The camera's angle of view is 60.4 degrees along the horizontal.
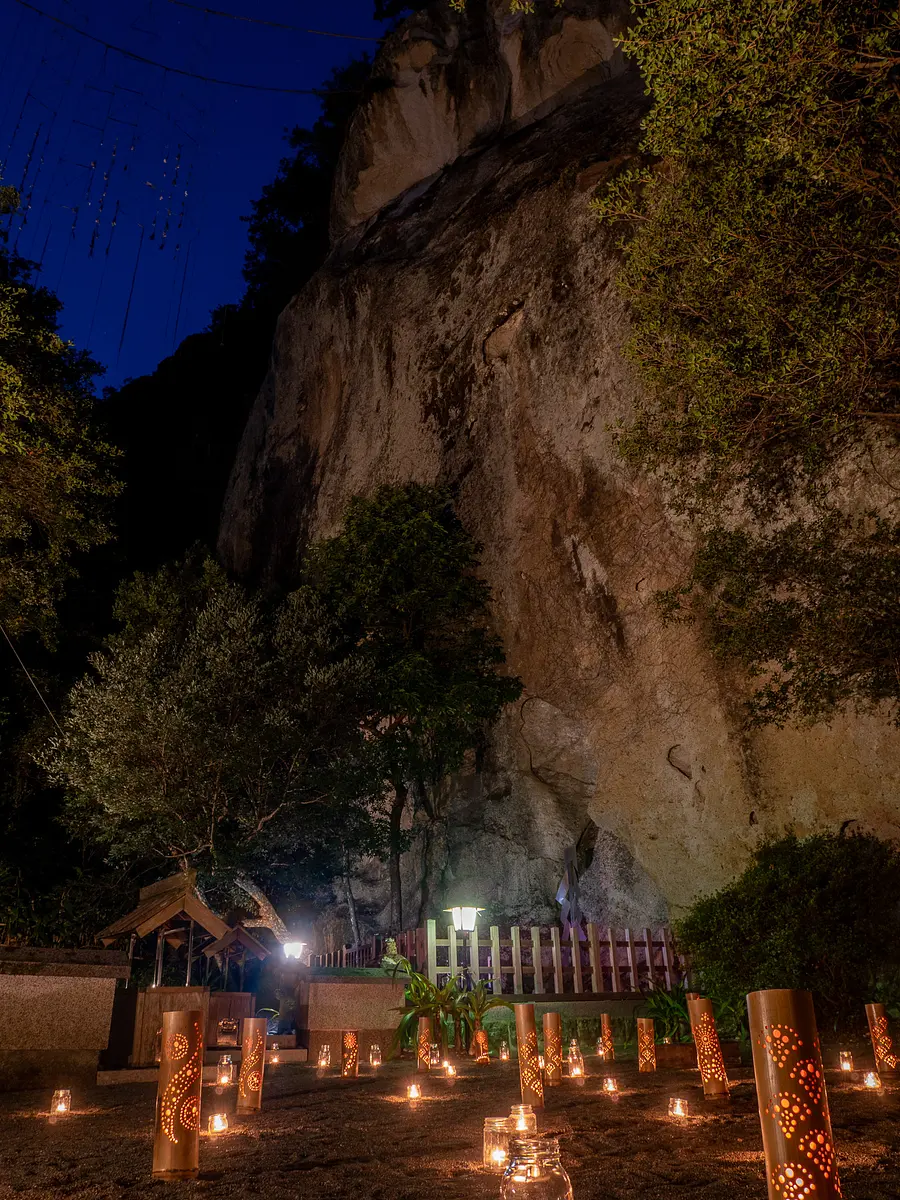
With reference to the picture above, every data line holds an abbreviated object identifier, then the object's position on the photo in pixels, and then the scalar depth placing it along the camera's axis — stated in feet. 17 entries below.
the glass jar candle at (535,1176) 6.14
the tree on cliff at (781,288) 24.75
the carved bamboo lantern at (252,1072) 19.06
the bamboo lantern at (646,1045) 25.00
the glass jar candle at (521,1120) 9.91
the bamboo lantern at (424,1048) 26.37
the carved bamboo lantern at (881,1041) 21.67
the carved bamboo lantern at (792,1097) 7.27
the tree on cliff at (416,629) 53.72
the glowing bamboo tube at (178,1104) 11.79
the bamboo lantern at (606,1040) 28.09
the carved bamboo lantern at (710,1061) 18.63
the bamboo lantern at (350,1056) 25.72
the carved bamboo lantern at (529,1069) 17.61
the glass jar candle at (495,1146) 10.54
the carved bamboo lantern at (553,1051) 21.20
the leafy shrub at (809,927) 30.45
